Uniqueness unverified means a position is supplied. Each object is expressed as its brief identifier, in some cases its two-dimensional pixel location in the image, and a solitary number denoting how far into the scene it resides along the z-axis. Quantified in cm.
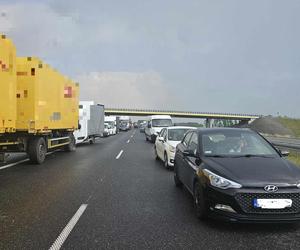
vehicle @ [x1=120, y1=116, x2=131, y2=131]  7388
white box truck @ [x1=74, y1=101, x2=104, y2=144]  2452
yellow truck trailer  1140
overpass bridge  10750
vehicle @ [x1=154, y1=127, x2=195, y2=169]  1272
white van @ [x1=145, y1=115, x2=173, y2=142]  3064
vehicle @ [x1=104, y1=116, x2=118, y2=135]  4800
